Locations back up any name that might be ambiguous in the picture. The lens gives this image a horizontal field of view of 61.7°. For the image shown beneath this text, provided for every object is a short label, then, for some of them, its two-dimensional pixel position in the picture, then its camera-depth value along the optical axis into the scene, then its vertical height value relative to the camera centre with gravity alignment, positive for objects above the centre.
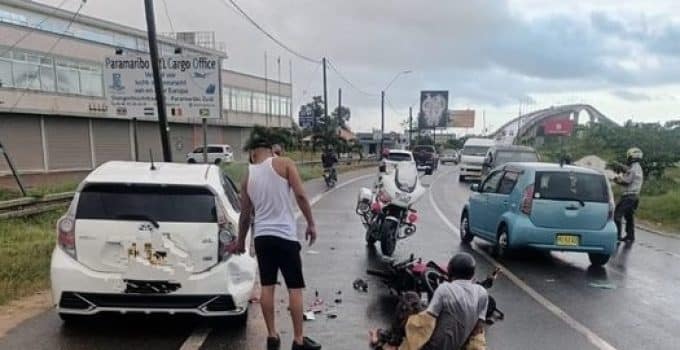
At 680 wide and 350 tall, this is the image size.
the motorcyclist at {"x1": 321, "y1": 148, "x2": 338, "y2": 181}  24.92 -1.51
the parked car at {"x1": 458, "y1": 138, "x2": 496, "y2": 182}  31.12 -1.68
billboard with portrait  76.81 +2.85
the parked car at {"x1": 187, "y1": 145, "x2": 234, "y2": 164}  46.62 -2.28
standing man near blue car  10.98 -1.08
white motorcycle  8.90 -1.22
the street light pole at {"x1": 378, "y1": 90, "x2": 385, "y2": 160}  57.21 +1.52
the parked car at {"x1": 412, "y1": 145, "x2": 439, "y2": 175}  39.62 -1.91
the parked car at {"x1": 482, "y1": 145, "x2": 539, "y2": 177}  24.44 -1.15
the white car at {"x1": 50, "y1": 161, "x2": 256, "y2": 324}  4.87 -1.10
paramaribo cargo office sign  17.62 +1.29
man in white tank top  4.68 -0.85
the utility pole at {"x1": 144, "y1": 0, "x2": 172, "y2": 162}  13.77 +1.19
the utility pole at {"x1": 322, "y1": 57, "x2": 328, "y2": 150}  39.78 +2.35
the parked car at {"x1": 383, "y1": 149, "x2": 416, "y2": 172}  25.57 -1.21
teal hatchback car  8.38 -1.23
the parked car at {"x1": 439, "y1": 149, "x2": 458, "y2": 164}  67.37 -3.54
